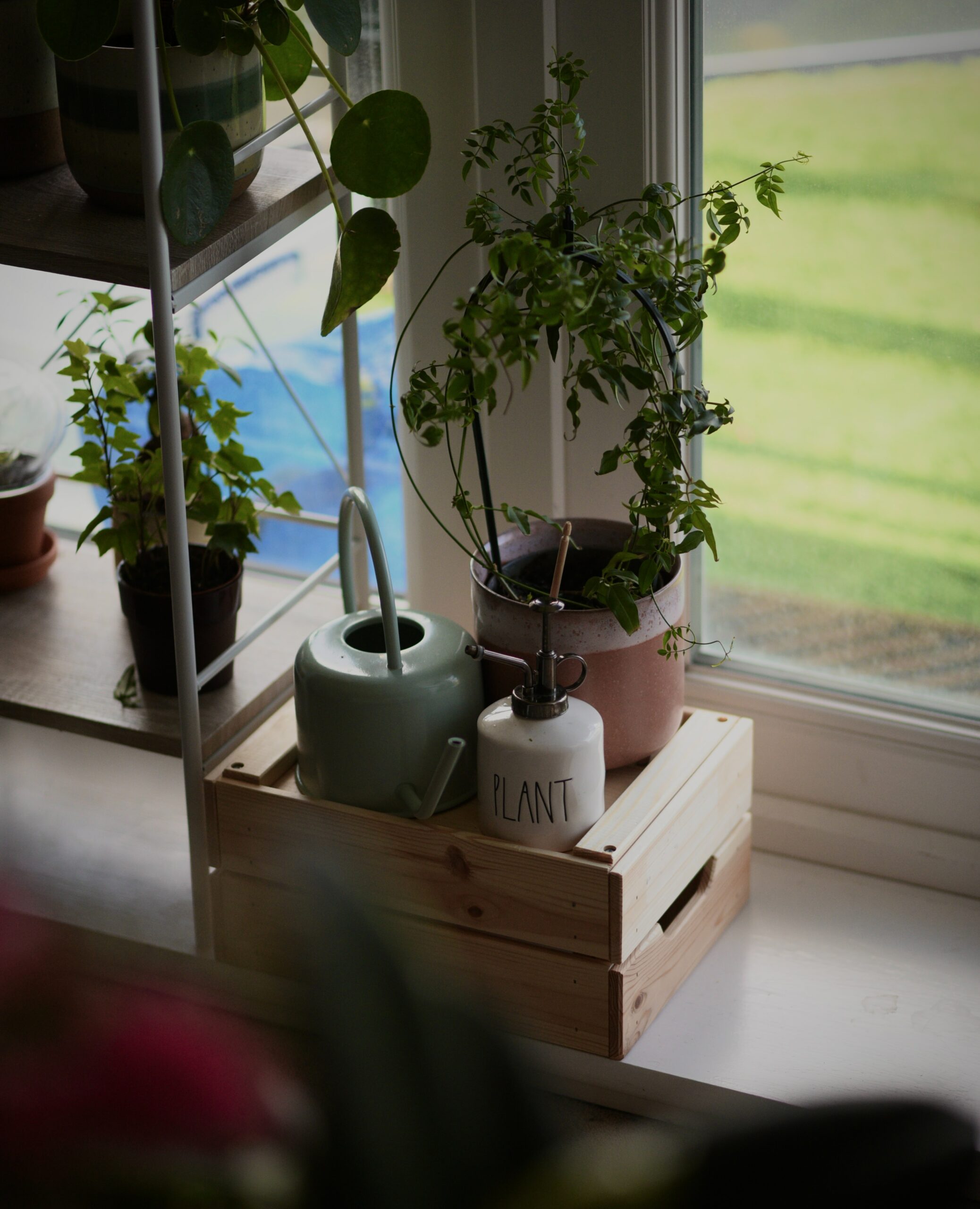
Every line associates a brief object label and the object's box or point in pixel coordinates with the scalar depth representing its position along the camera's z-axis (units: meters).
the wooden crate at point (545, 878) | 2.36
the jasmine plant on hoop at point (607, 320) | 2.23
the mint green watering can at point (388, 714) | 2.37
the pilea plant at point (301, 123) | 2.25
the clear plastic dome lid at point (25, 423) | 2.65
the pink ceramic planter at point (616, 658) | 2.38
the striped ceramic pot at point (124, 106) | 2.29
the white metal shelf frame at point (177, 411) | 2.25
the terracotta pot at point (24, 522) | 2.65
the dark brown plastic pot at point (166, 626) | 2.48
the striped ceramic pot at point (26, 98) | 2.34
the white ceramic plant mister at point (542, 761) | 2.33
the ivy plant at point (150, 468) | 2.49
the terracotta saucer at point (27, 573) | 2.68
